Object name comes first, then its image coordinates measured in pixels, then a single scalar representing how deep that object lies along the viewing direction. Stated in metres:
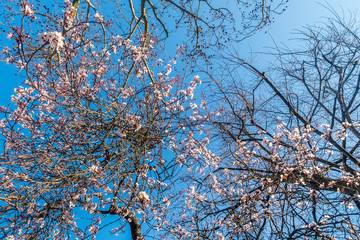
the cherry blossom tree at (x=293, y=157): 3.93
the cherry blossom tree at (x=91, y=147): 3.23
